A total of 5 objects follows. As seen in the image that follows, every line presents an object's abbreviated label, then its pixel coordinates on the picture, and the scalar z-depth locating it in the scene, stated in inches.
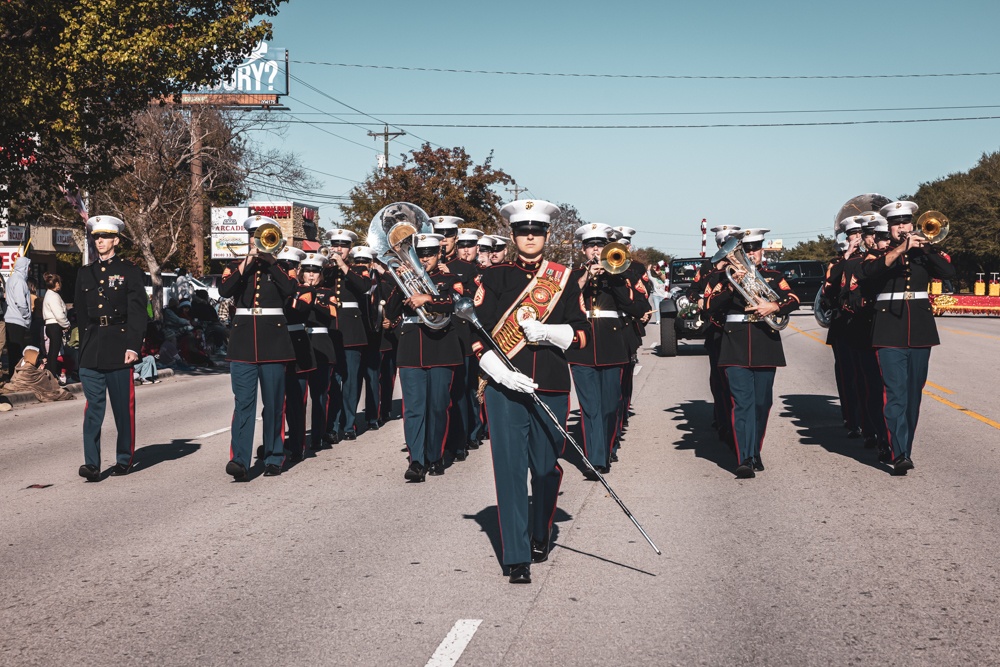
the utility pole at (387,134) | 2335.1
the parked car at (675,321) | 872.9
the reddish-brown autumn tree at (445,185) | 1780.3
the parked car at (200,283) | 1579.7
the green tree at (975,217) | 2726.4
